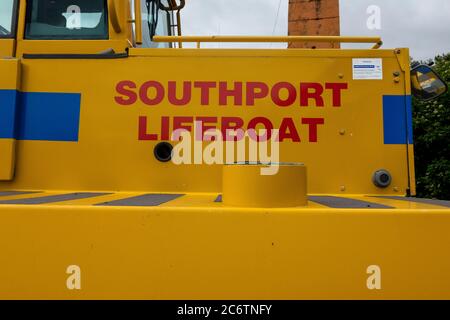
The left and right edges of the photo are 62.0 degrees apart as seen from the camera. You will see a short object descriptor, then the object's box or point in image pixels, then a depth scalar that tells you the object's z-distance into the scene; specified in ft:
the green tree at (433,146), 31.01
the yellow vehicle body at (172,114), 7.19
